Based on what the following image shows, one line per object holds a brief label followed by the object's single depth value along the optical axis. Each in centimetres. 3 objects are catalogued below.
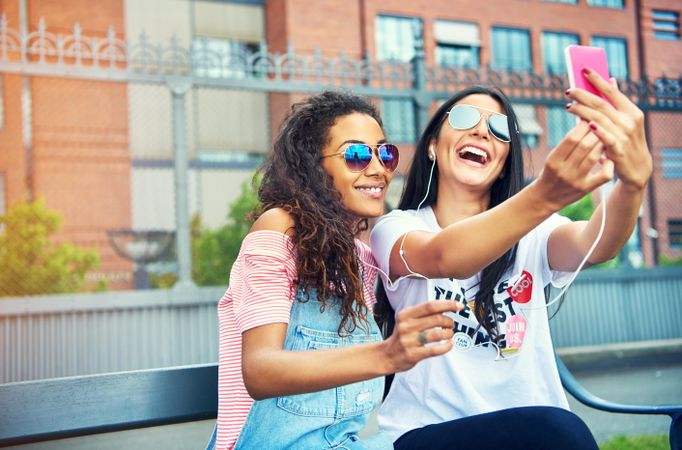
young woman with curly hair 121
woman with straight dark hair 116
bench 150
